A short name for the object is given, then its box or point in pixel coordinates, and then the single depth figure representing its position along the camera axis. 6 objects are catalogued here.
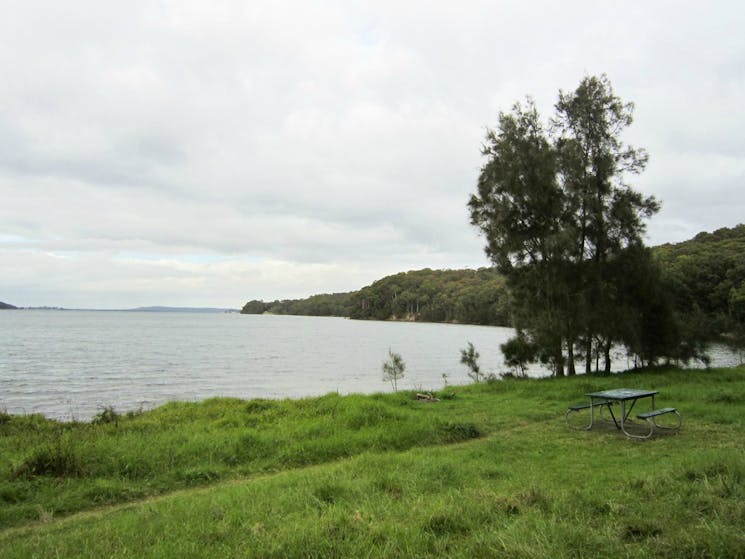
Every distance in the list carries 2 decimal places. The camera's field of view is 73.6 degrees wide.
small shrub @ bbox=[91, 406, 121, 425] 13.49
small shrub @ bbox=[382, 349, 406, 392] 27.78
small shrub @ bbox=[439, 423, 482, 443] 10.83
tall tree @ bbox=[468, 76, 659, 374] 21.59
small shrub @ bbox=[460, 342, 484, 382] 25.98
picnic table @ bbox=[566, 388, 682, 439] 10.02
